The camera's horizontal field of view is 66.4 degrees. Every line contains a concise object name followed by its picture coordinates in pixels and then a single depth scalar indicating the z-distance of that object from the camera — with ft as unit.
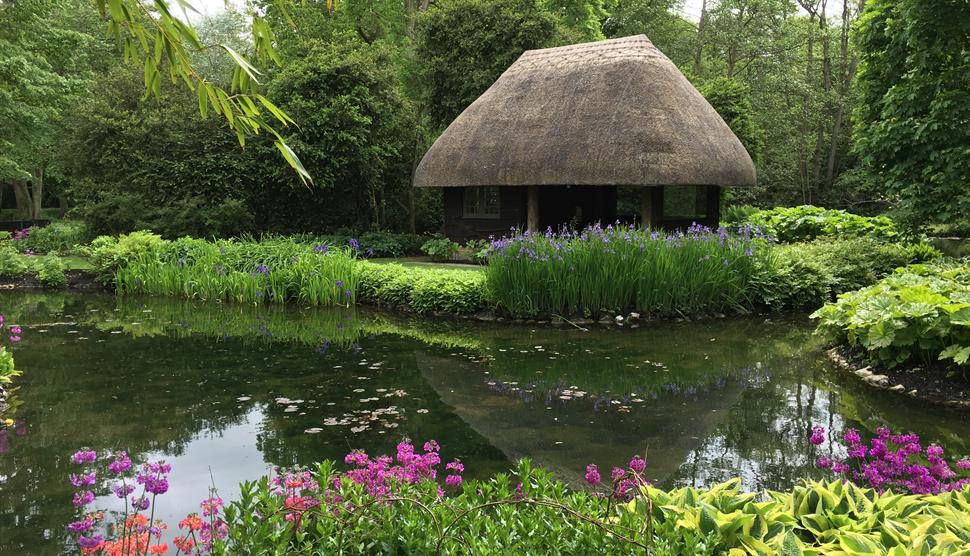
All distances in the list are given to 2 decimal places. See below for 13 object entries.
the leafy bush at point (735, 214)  63.46
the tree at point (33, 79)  63.87
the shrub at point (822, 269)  37.27
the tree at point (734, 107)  67.00
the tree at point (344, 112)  56.80
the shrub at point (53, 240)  63.87
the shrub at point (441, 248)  56.65
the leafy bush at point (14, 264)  50.03
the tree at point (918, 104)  36.70
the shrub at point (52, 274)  48.42
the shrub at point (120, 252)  46.60
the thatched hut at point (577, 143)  46.29
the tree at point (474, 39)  62.75
